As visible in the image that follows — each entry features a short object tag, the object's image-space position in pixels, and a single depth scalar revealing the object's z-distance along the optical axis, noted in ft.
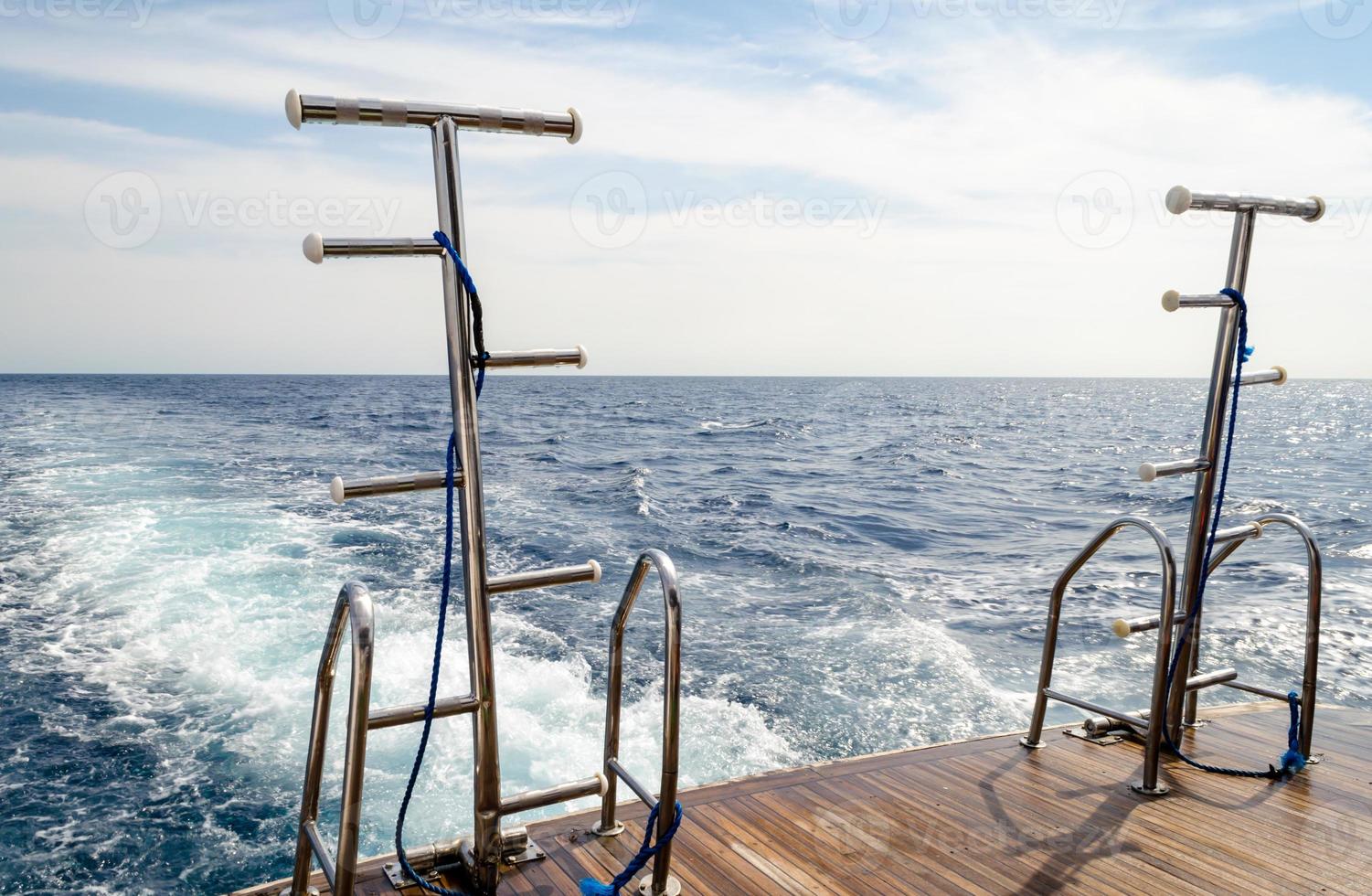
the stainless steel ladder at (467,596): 5.97
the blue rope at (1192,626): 10.05
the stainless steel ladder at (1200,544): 9.65
